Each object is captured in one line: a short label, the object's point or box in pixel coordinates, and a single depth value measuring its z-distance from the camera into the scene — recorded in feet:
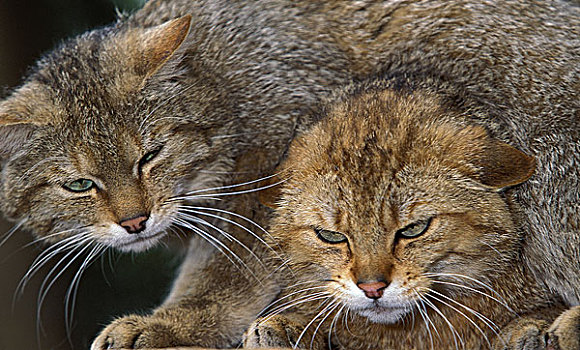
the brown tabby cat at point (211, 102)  10.67
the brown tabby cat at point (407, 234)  10.54
